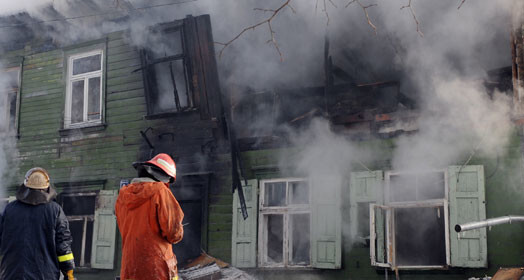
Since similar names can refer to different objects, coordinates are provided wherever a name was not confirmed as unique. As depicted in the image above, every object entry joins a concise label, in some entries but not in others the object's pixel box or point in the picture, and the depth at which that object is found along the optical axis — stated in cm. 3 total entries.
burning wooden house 820
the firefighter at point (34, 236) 540
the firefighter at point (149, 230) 475
